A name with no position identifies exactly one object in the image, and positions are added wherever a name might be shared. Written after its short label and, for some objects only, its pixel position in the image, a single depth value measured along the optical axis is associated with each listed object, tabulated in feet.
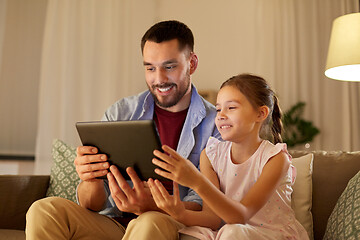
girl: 3.85
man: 4.18
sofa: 5.35
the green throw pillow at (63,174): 6.87
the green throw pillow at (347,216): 4.23
